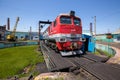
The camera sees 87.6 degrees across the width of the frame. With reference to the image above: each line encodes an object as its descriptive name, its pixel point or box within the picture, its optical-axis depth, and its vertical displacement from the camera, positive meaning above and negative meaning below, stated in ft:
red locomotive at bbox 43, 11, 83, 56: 20.91 +1.66
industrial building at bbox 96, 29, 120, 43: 84.52 +1.22
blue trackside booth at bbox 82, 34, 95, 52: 28.66 -1.70
